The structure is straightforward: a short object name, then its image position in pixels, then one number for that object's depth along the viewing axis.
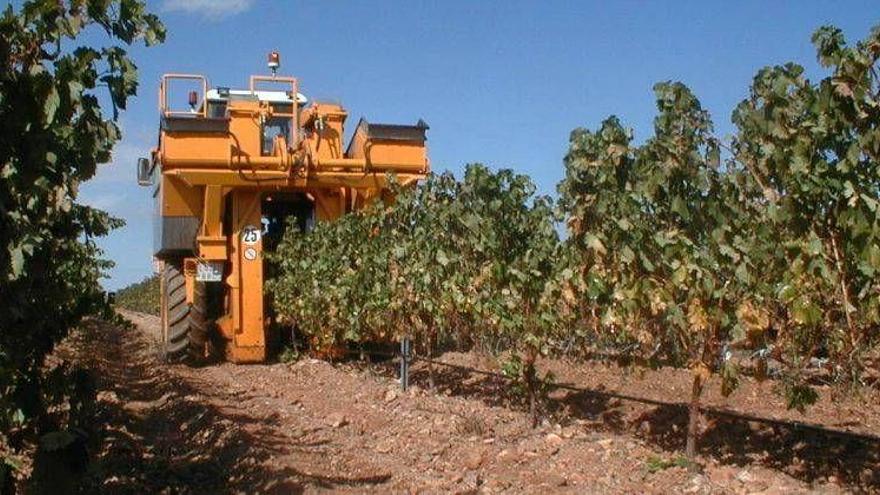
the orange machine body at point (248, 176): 13.14
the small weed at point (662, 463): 6.72
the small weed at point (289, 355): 14.09
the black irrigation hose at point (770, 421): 7.10
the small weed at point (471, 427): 8.22
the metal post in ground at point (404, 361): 11.05
